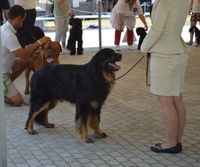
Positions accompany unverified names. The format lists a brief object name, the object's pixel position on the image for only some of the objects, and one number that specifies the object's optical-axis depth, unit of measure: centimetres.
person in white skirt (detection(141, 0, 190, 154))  530
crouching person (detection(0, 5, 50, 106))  791
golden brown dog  803
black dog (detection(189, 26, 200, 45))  1618
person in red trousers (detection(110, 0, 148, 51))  1499
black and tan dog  604
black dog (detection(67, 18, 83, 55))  1451
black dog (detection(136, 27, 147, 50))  1394
